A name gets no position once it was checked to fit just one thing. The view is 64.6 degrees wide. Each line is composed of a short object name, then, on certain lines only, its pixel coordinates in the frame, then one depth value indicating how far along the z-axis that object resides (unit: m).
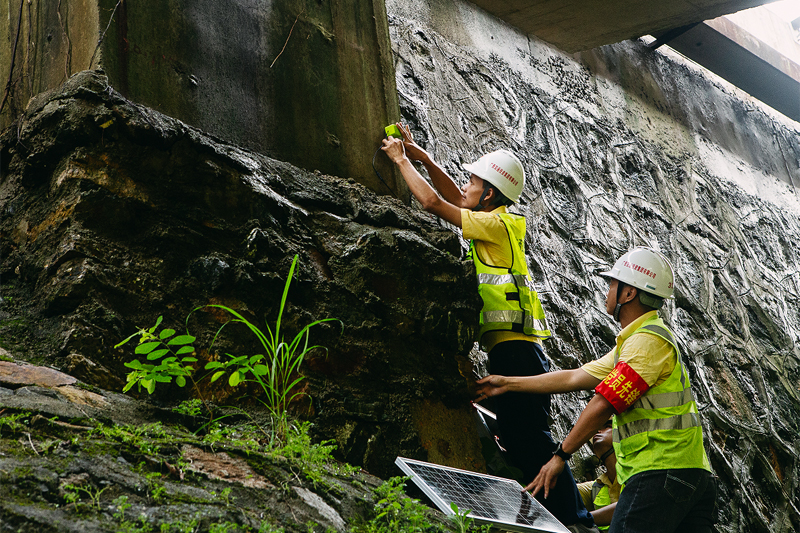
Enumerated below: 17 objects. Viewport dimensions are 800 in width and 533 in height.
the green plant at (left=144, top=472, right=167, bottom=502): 1.77
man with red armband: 3.19
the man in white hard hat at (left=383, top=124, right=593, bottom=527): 3.66
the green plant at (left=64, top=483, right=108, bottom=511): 1.60
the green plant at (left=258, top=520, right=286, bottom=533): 1.75
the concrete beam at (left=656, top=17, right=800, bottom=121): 9.27
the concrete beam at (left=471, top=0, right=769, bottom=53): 7.56
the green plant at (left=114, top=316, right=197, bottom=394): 2.41
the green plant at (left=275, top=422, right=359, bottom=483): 2.33
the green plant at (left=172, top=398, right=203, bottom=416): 2.54
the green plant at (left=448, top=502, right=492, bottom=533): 2.32
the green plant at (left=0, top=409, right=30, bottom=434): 1.86
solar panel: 2.58
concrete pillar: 3.23
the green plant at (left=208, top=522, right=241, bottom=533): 1.63
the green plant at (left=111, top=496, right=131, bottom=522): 1.59
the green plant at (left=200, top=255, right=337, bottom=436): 2.56
